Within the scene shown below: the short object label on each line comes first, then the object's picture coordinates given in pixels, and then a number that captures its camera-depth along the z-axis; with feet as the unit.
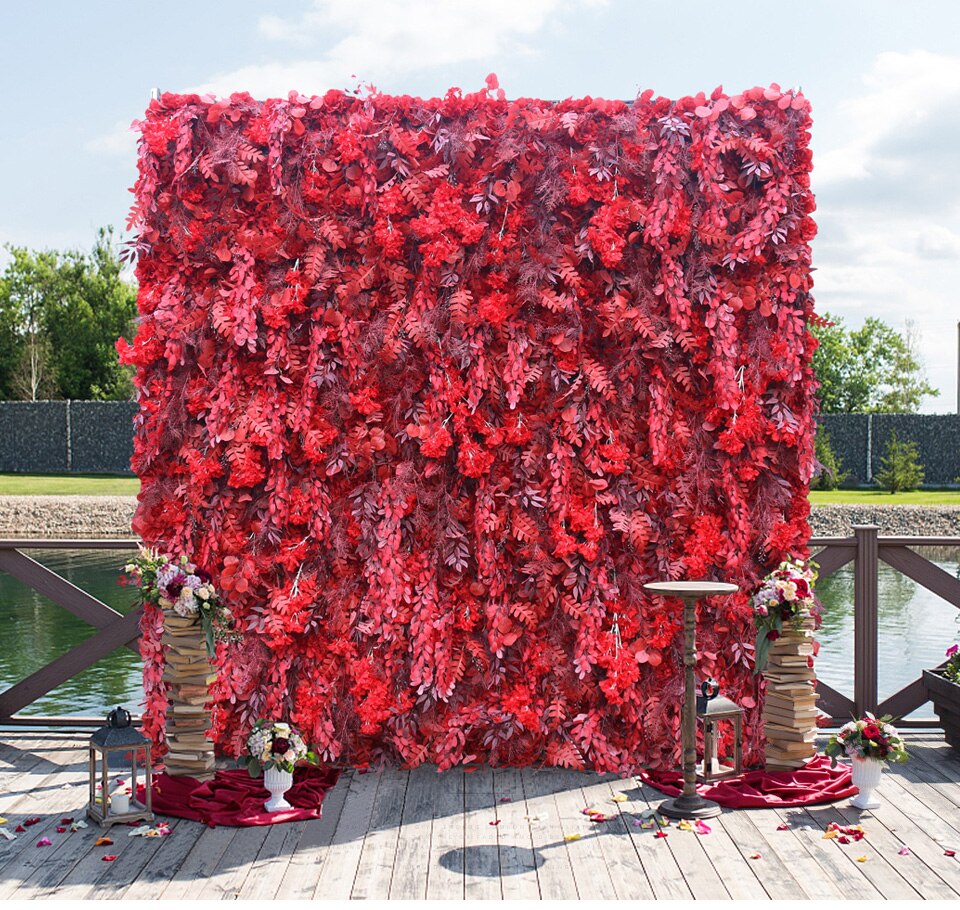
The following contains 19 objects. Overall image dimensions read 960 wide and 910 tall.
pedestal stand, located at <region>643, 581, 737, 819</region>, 12.15
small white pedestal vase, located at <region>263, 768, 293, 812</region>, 12.79
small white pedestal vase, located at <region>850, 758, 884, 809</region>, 12.88
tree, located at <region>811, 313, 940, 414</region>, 109.50
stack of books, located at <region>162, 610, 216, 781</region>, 13.87
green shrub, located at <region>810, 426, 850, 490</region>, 58.55
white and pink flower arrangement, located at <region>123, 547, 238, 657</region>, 13.71
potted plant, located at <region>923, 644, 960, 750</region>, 14.93
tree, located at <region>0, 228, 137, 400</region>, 97.14
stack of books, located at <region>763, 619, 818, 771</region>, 14.03
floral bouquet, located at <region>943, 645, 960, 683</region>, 15.21
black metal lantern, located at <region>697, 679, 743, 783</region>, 12.98
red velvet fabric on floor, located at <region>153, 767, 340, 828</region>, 12.53
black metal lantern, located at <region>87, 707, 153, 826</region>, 12.32
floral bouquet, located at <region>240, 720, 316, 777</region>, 12.76
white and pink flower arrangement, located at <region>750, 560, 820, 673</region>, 13.70
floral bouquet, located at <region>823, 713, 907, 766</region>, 12.80
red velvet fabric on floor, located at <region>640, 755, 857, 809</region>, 13.07
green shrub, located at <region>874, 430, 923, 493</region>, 64.59
